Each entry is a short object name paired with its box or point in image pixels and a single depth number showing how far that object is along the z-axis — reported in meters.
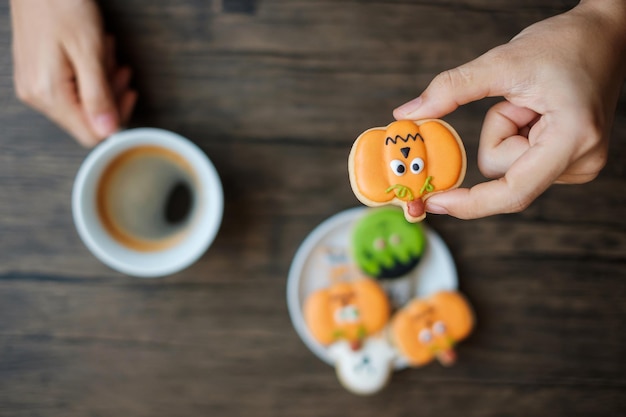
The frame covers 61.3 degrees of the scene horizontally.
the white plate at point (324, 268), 0.76
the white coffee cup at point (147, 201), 0.64
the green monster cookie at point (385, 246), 0.75
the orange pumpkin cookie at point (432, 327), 0.74
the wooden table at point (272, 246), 0.77
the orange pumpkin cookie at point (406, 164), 0.44
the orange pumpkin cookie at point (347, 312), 0.74
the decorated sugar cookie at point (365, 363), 0.74
